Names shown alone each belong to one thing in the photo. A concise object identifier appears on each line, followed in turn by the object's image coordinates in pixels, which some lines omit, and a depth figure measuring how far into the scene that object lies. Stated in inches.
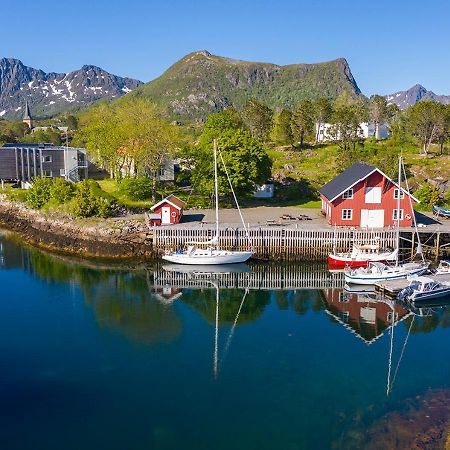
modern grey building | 2898.6
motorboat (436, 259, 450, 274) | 1637.6
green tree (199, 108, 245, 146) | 2571.4
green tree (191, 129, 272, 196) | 2317.9
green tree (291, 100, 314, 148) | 3627.0
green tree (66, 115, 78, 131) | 6037.4
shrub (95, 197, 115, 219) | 2158.0
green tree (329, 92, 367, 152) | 3518.7
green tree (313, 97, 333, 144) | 3905.0
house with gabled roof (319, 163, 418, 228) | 1941.4
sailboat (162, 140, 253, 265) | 1804.9
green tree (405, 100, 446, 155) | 3287.4
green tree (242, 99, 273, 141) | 3779.5
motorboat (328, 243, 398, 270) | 1759.4
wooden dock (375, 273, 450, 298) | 1534.2
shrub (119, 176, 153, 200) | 2383.1
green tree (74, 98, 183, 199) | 2583.7
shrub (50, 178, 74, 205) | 2348.7
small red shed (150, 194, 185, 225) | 2015.3
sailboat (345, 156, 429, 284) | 1610.5
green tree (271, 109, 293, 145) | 3641.7
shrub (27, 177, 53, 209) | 2431.1
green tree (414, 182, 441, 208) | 2377.0
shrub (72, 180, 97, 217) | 2165.4
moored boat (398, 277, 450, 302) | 1481.3
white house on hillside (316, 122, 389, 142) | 3978.8
